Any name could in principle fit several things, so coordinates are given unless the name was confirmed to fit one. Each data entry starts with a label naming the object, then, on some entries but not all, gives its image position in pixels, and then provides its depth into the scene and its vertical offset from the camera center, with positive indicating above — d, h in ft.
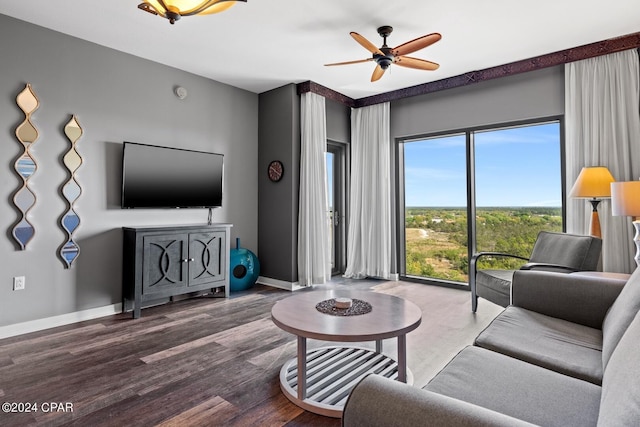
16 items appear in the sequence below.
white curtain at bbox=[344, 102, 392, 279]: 16.55 +1.05
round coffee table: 5.91 -2.30
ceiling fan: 9.51 +4.94
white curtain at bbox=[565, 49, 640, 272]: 10.91 +2.80
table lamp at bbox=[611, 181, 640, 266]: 7.88 +0.39
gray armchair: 9.43 -1.27
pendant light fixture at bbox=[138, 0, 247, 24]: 6.75 +4.24
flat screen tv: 11.75 +1.56
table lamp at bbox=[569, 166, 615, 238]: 10.27 +0.91
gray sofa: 2.66 -1.82
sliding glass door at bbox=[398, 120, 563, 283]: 13.23 +0.96
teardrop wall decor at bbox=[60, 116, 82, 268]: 10.48 +0.83
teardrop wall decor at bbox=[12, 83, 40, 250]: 9.66 +1.51
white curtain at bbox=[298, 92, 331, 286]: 15.01 +0.81
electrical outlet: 9.66 -1.74
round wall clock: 15.35 +2.16
